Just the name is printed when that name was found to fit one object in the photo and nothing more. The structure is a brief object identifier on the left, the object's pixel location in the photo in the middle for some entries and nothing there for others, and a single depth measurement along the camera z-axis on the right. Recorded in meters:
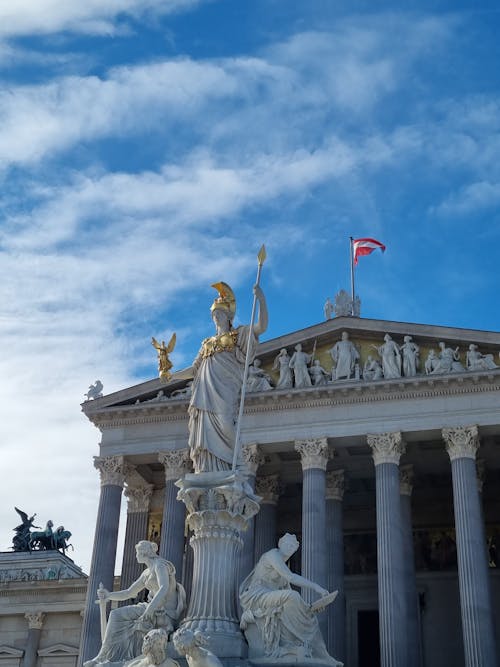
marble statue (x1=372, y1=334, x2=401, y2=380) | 36.75
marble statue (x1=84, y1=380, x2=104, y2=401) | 40.78
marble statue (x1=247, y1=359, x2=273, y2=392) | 38.06
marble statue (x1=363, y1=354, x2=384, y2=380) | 37.09
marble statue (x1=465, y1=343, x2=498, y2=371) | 35.69
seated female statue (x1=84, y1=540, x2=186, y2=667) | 12.22
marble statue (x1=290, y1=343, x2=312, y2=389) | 37.78
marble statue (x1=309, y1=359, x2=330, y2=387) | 37.75
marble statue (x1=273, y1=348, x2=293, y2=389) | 38.09
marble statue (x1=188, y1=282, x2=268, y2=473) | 13.68
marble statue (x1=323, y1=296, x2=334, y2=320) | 41.03
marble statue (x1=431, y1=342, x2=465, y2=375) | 35.94
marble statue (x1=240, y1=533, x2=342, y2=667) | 11.84
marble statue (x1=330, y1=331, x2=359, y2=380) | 37.56
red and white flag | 43.41
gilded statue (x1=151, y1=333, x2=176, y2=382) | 15.03
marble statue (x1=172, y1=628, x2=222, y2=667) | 10.16
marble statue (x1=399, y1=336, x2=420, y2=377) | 36.59
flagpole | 41.19
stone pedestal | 12.64
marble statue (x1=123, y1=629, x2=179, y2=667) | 10.59
